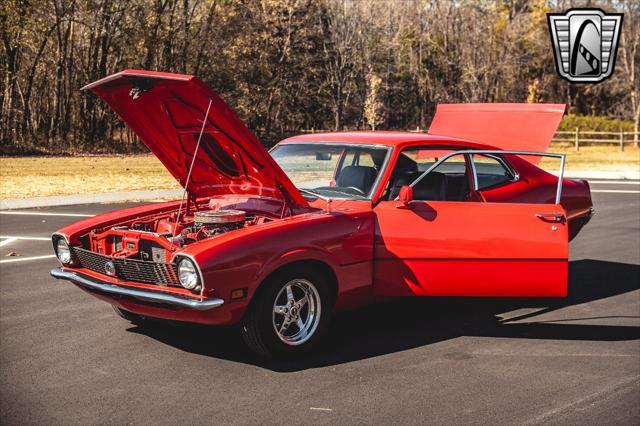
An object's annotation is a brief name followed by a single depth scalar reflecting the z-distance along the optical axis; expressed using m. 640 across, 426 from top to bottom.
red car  5.52
